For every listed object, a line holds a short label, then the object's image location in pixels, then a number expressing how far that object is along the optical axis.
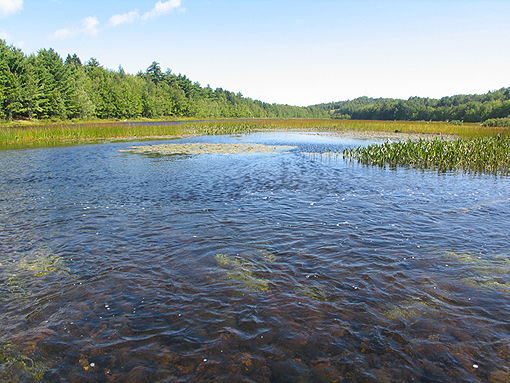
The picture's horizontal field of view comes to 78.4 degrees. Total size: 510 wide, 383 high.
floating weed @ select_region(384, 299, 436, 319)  5.45
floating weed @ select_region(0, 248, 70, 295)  6.41
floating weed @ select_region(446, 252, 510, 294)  6.46
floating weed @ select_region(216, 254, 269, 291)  6.46
